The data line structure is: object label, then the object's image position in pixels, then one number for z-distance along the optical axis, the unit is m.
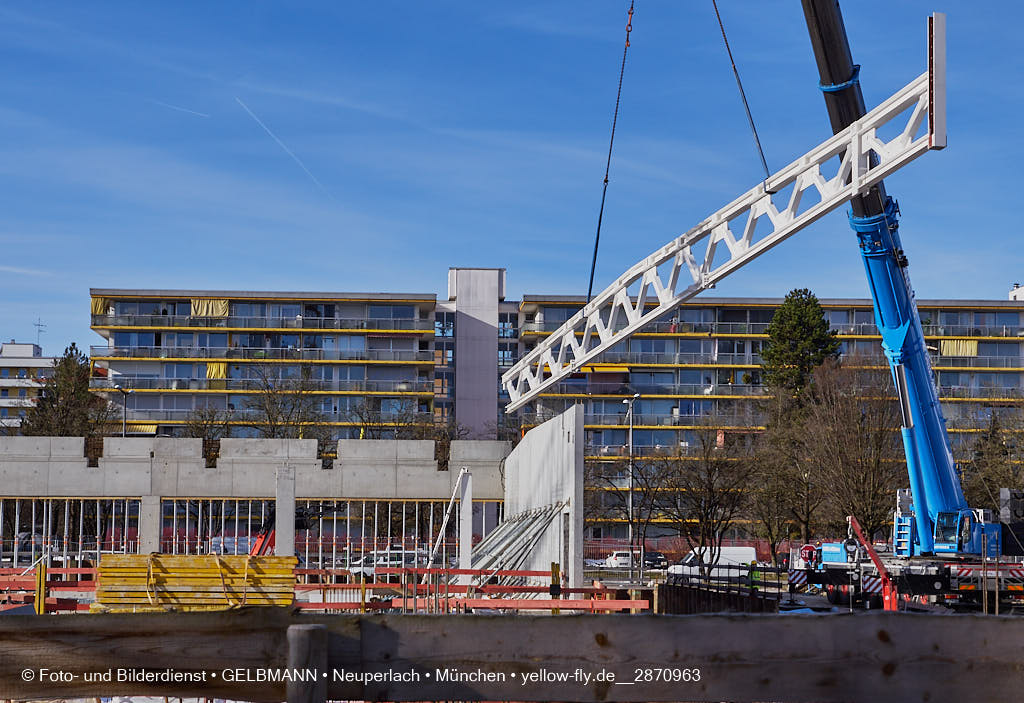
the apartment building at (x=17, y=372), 131.38
